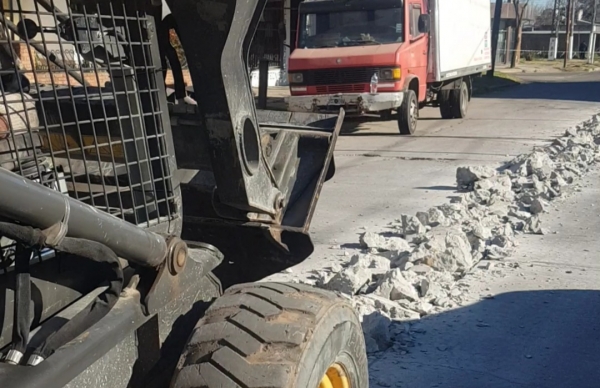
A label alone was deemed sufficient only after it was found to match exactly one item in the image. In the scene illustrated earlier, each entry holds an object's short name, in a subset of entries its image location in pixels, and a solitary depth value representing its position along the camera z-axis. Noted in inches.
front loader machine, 73.5
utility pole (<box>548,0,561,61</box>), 2318.7
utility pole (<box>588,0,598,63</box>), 2237.9
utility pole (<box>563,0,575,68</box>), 2003.0
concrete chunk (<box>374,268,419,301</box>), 201.0
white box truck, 582.9
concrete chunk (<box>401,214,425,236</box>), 271.5
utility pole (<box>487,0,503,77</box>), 1306.6
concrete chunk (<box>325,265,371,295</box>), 205.6
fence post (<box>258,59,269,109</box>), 347.9
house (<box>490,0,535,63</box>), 2028.9
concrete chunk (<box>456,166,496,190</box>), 368.5
